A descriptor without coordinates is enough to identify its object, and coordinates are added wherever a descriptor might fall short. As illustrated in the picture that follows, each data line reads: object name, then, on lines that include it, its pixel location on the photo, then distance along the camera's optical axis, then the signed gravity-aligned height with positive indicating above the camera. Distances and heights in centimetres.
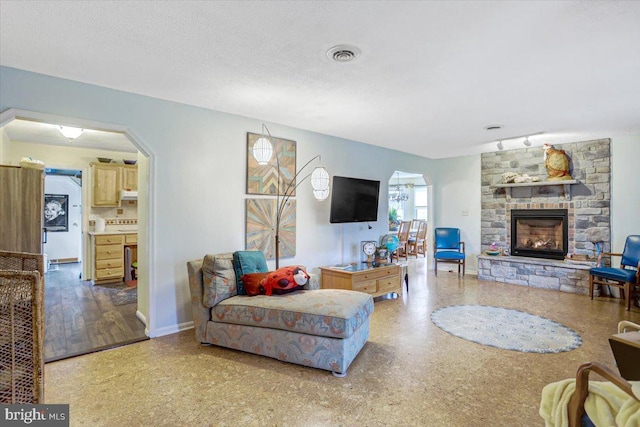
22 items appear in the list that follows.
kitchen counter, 563 -33
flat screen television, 473 +23
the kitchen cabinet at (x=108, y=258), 559 -78
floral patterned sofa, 254 -88
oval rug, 311 -123
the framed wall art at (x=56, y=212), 804 +3
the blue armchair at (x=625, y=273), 423 -77
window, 1114 +47
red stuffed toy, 306 -64
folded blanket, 115 -73
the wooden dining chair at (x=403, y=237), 835 -59
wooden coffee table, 426 -88
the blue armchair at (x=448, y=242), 648 -56
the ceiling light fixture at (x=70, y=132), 416 +107
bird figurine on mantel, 541 +87
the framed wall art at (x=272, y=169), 400 +58
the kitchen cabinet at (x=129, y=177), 607 +68
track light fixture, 487 +121
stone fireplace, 520 -4
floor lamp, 412 +36
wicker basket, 120 -47
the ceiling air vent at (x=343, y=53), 229 +118
